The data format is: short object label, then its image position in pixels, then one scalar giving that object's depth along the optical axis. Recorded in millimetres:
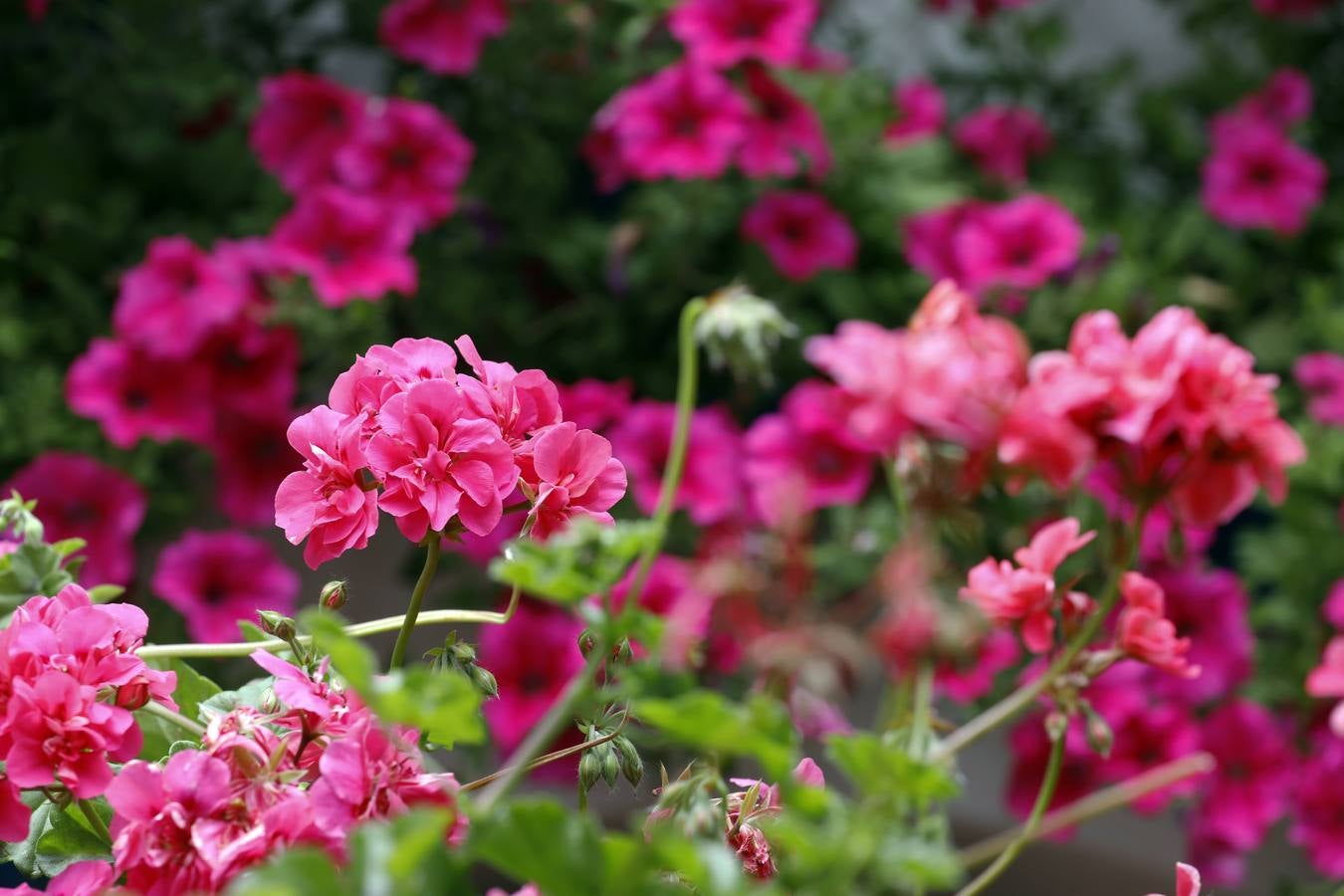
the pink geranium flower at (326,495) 920
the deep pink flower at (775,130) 1782
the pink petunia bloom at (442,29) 1790
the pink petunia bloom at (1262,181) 1897
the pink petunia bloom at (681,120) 1764
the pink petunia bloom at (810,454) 1761
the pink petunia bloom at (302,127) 1776
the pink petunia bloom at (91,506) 1715
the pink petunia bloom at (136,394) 1713
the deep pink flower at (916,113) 1918
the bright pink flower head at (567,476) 890
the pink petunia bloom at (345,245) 1729
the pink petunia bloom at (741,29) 1765
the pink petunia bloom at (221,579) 1722
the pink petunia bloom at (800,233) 1812
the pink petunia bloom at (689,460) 1740
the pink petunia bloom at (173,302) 1720
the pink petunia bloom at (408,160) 1767
